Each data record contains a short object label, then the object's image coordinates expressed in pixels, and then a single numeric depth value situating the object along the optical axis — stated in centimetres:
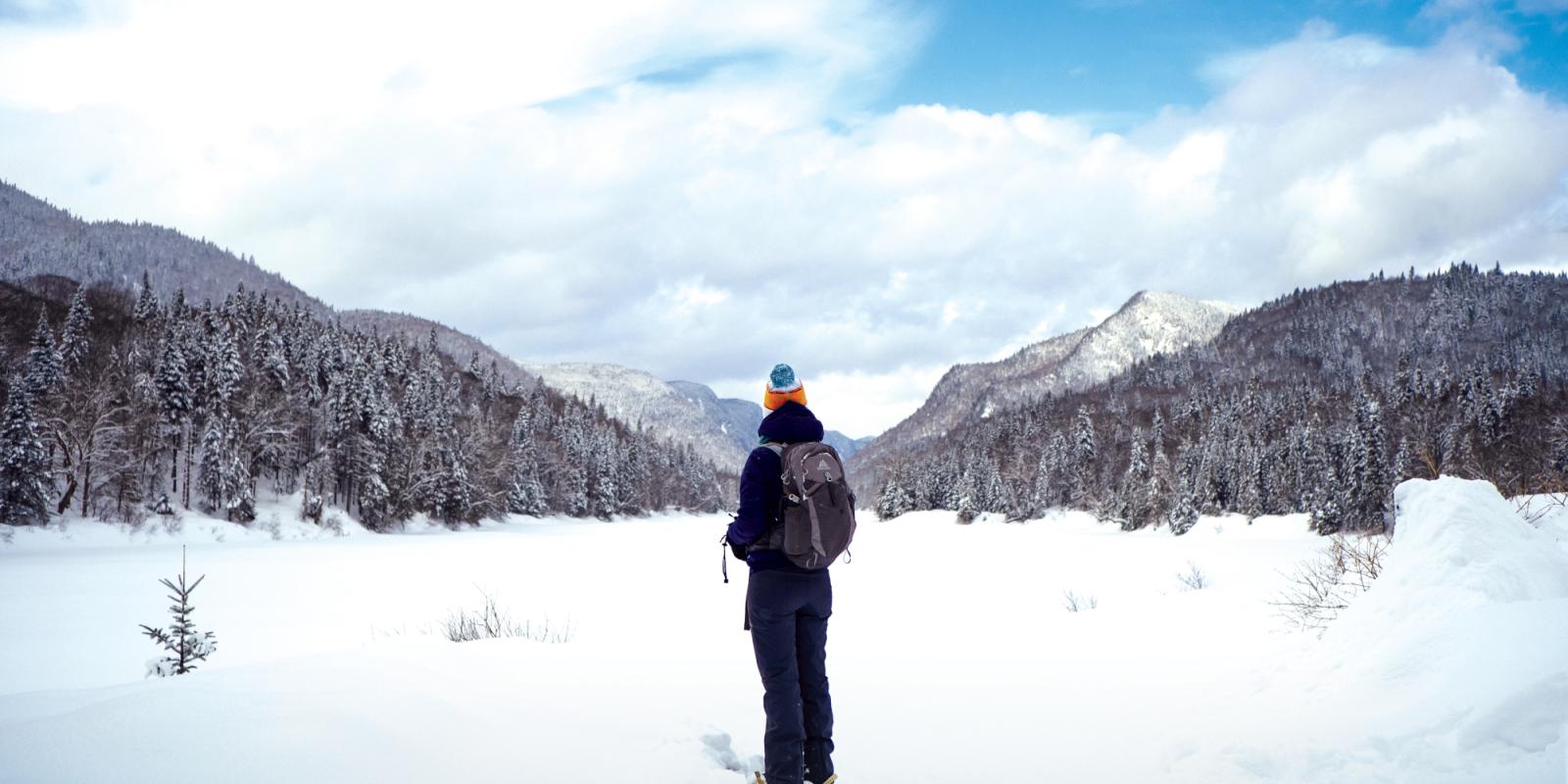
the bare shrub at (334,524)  5075
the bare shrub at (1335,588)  805
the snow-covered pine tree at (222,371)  5056
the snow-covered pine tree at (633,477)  10550
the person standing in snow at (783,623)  454
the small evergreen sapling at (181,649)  715
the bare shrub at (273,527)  4704
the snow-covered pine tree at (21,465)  3441
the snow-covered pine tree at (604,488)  9769
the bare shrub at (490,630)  903
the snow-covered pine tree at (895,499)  11312
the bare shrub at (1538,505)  847
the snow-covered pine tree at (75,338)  5091
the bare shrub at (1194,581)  1366
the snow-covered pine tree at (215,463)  4638
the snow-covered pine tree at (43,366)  4303
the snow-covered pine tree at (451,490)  6344
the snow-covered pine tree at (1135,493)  6556
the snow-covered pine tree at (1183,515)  5753
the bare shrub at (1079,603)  1274
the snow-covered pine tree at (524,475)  8306
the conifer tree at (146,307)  6919
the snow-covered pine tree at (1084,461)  9394
